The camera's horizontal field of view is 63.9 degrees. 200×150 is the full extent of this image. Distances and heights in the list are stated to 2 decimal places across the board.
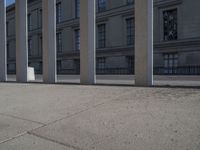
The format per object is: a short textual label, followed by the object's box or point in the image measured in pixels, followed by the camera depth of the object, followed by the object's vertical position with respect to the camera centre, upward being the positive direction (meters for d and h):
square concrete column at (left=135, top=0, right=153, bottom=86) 6.74 +1.29
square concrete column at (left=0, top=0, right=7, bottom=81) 12.52 +2.02
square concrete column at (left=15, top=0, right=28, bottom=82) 11.08 +2.32
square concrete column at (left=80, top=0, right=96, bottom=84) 8.20 +1.68
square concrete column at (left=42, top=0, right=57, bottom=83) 9.73 +2.01
